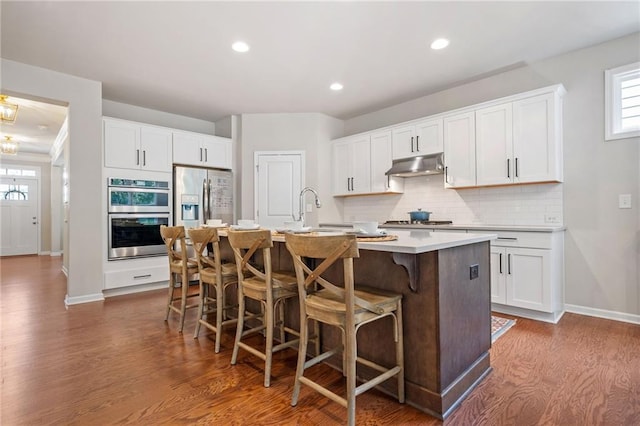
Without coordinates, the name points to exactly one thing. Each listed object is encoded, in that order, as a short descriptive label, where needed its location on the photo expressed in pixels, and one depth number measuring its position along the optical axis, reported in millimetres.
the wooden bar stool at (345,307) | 1521
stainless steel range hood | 4102
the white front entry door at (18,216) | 8352
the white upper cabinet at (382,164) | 4730
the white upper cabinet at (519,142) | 3256
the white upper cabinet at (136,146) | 4270
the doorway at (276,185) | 5336
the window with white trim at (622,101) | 3082
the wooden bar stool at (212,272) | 2553
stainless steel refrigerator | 4902
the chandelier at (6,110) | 4398
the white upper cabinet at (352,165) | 5016
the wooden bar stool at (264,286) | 2023
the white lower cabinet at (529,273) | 3061
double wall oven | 4297
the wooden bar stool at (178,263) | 2979
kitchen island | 1676
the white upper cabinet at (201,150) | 4934
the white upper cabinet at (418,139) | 4156
